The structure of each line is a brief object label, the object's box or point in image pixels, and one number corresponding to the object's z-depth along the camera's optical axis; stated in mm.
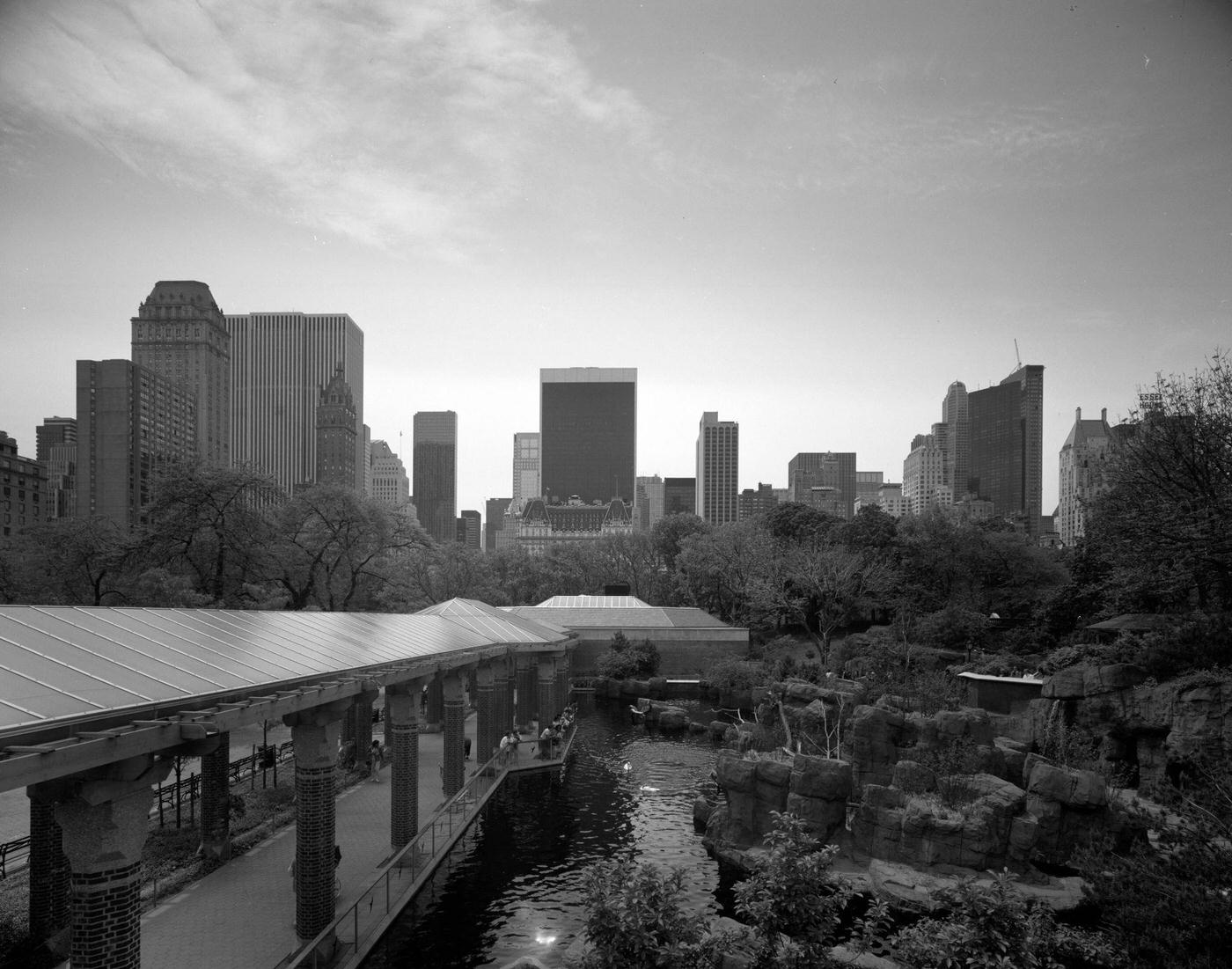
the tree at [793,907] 9383
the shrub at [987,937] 9406
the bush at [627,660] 45219
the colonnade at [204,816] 8156
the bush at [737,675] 40250
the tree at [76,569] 31875
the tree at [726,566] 55562
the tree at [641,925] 9070
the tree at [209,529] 31578
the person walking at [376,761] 23281
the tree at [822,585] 47000
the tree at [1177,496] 22484
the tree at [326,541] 36406
